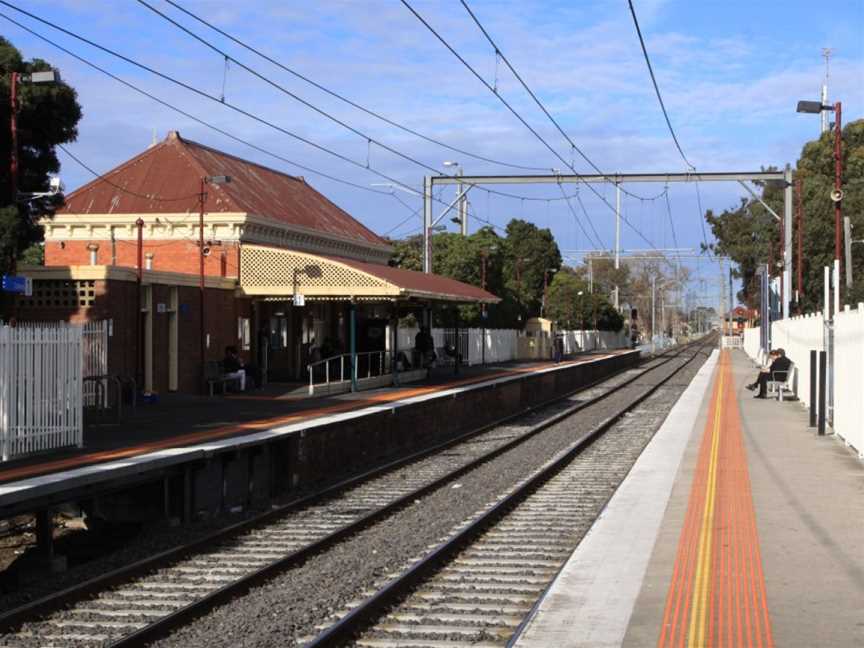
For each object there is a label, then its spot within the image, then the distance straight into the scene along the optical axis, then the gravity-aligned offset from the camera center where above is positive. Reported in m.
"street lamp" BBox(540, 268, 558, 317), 84.60 +3.54
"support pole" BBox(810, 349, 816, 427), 21.59 -0.99
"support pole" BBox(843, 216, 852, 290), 54.78 +4.64
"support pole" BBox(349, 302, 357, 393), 30.50 -0.41
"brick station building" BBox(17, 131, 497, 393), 25.39 +1.49
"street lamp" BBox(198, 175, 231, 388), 28.81 +1.84
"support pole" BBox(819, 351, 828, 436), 19.94 -0.81
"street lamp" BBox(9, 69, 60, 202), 20.56 +3.68
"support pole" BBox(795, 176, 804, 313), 46.53 +3.77
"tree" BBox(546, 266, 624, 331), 84.31 +2.30
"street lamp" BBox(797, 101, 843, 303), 23.41 +4.07
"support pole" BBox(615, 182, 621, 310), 58.88 +6.71
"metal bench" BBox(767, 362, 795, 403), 29.55 -1.20
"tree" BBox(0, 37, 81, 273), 23.11 +4.17
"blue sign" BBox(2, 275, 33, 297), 19.97 +0.87
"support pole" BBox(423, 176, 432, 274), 43.44 +3.87
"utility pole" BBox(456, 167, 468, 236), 67.18 +7.04
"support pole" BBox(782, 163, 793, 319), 45.00 +3.18
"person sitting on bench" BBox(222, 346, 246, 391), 29.54 -0.76
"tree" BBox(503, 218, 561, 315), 88.94 +6.16
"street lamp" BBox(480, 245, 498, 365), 52.15 +3.68
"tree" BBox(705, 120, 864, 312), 68.62 +7.55
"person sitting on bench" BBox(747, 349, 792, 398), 30.25 -0.88
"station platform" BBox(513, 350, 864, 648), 7.38 -1.85
